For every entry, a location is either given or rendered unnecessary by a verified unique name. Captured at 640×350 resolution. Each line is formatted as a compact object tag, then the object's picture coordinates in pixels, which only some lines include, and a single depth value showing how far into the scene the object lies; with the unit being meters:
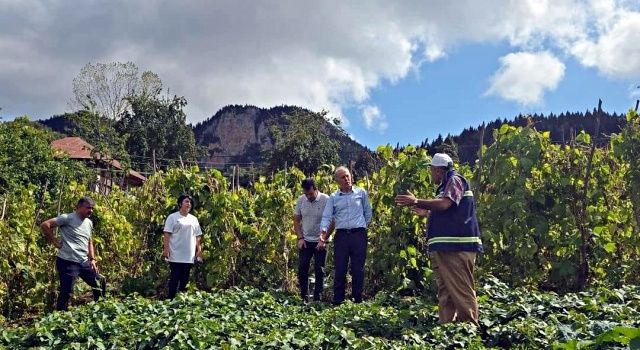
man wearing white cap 4.64
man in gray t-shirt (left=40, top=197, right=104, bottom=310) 6.06
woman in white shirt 6.47
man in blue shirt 6.02
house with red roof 30.83
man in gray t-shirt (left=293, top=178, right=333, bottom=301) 6.43
